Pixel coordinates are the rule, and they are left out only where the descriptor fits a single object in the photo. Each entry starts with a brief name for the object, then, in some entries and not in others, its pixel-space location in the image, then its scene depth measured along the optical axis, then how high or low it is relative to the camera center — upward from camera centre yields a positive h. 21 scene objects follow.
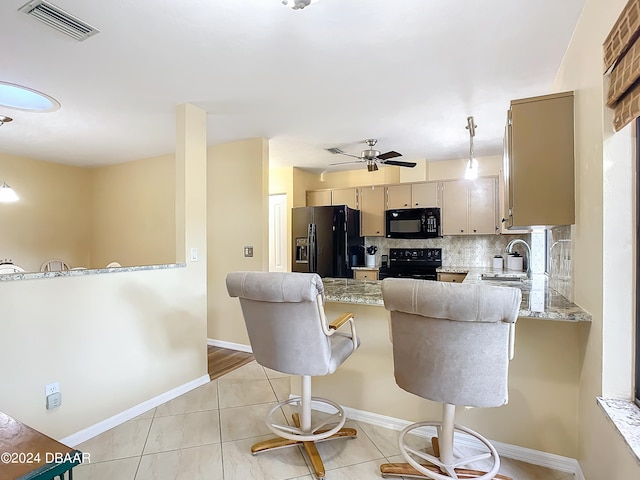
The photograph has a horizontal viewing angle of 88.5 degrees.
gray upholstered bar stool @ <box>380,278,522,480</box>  1.25 -0.40
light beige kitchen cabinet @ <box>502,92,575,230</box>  1.81 +0.46
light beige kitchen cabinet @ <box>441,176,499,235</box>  4.47 +0.48
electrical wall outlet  1.92 -0.87
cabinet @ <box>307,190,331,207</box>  5.41 +0.72
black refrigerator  4.67 +0.02
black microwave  4.74 +0.28
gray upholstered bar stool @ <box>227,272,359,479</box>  1.54 -0.42
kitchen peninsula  1.71 -0.80
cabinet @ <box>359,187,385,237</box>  5.12 +0.47
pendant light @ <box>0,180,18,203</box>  3.29 +0.47
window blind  1.01 +0.60
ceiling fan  3.80 +0.97
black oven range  4.81 -0.32
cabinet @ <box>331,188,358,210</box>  5.27 +0.72
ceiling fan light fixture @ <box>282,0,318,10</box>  1.44 +1.05
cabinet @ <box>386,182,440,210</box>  4.79 +0.69
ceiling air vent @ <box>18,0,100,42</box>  1.67 +1.19
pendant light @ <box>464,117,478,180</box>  3.22 +0.73
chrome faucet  3.25 -0.25
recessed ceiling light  2.62 +1.20
